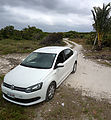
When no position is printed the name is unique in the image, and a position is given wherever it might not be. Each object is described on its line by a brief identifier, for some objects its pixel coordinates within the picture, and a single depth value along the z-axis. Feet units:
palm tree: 34.78
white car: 8.82
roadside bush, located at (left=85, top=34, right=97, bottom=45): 56.75
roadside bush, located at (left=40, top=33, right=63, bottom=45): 56.29
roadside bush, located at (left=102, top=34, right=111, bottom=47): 47.38
